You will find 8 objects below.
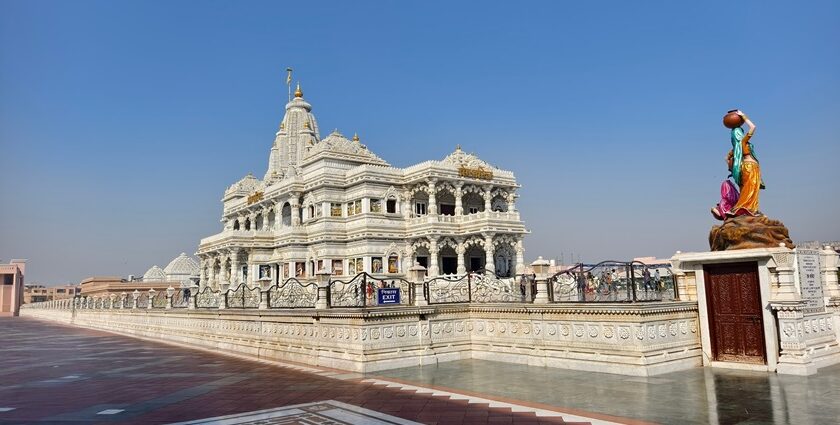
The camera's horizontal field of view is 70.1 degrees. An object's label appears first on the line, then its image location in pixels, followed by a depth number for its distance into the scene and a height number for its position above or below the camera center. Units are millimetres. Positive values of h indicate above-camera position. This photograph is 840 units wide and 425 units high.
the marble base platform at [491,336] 12602 -1246
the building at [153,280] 63781 +1756
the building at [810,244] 13656 +691
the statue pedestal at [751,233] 12875 +922
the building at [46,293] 106250 +783
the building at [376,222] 41688 +4588
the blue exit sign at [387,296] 15367 -231
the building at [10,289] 78875 +1214
